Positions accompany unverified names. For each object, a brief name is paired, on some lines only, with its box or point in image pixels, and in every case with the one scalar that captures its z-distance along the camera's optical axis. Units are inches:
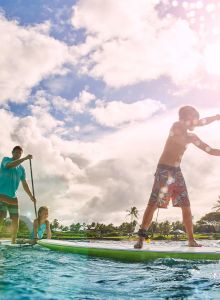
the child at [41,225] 273.0
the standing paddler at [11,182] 224.9
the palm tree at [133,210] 3557.3
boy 195.4
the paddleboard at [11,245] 236.7
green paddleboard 165.9
